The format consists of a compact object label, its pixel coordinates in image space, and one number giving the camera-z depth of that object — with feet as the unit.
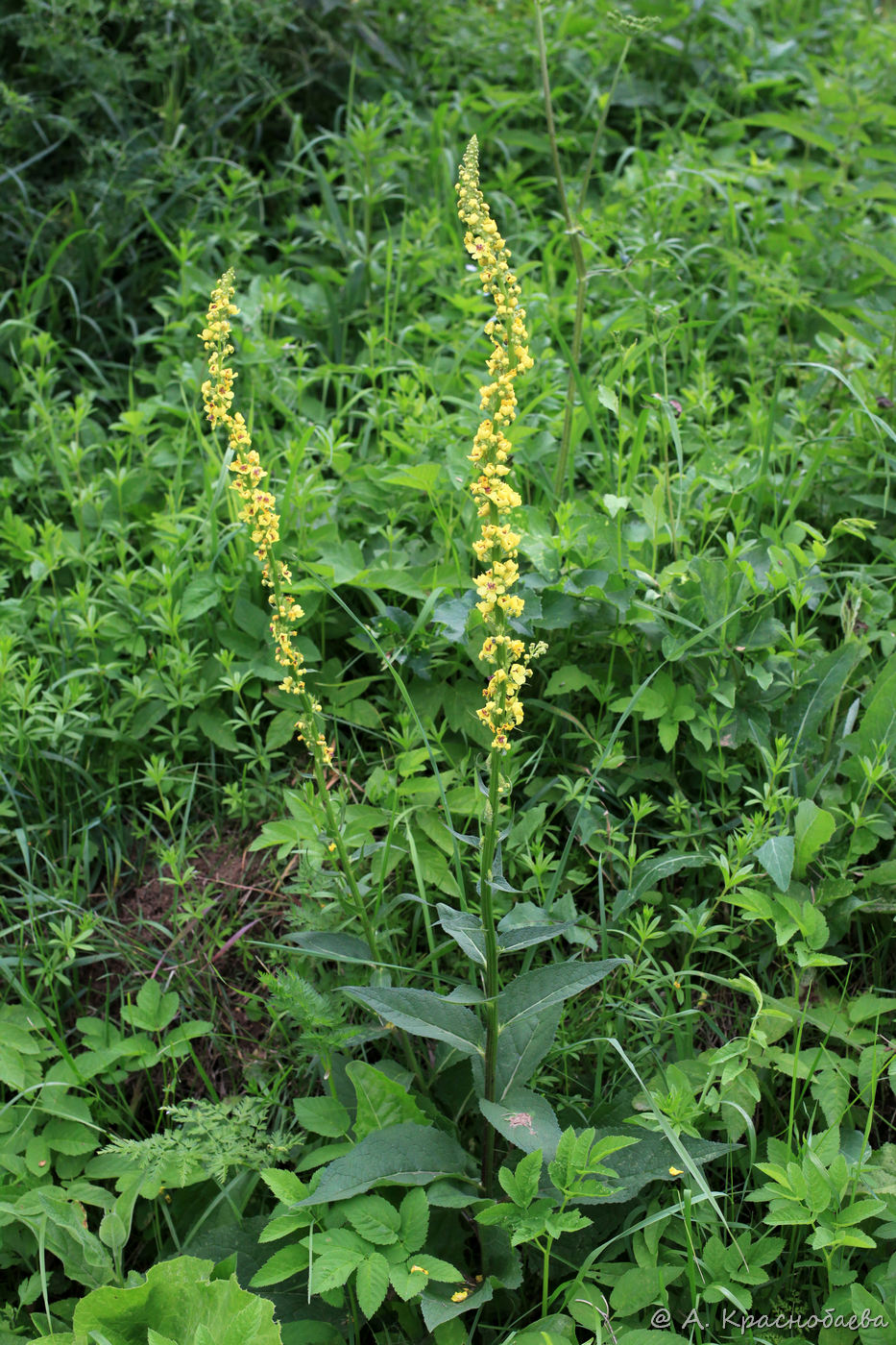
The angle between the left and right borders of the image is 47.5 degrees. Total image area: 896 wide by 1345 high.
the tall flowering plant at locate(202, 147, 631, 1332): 5.06
